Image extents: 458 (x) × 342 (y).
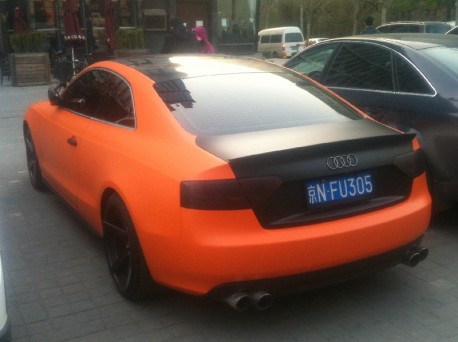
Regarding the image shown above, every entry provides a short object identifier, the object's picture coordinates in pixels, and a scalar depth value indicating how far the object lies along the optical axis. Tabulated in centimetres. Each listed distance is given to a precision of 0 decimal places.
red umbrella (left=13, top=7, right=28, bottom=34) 1886
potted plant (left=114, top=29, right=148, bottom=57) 1859
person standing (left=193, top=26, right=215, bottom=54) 1339
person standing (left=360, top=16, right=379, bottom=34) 1359
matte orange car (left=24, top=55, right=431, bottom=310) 327
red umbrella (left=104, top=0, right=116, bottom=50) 1670
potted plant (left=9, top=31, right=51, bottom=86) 1731
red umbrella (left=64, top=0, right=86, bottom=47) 1603
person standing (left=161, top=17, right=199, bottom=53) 1247
